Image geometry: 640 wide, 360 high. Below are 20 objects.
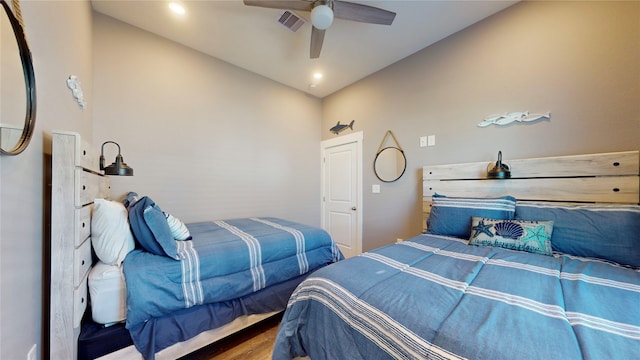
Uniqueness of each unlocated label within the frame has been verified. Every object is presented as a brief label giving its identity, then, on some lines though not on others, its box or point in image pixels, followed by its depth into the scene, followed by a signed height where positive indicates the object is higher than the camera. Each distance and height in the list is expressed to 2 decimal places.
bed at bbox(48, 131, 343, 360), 1.06 -0.59
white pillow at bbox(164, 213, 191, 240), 1.75 -0.39
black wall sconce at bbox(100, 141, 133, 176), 1.63 +0.10
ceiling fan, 1.71 +1.41
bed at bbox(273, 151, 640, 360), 0.66 -0.46
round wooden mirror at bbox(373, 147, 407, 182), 2.80 +0.24
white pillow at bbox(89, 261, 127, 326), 1.22 -0.64
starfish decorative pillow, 1.44 -0.38
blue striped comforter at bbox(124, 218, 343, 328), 1.28 -0.60
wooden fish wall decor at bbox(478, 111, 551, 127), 1.84 +0.57
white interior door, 3.34 -0.15
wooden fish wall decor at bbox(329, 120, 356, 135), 3.49 +0.90
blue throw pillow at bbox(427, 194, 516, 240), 1.74 -0.26
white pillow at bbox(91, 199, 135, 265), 1.32 -0.31
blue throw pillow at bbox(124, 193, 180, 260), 1.41 -0.31
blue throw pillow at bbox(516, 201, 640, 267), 1.25 -0.31
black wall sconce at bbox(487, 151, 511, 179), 1.86 +0.09
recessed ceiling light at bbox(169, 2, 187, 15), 2.01 +1.65
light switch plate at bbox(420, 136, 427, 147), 2.57 +0.48
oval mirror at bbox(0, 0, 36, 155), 0.73 +0.36
